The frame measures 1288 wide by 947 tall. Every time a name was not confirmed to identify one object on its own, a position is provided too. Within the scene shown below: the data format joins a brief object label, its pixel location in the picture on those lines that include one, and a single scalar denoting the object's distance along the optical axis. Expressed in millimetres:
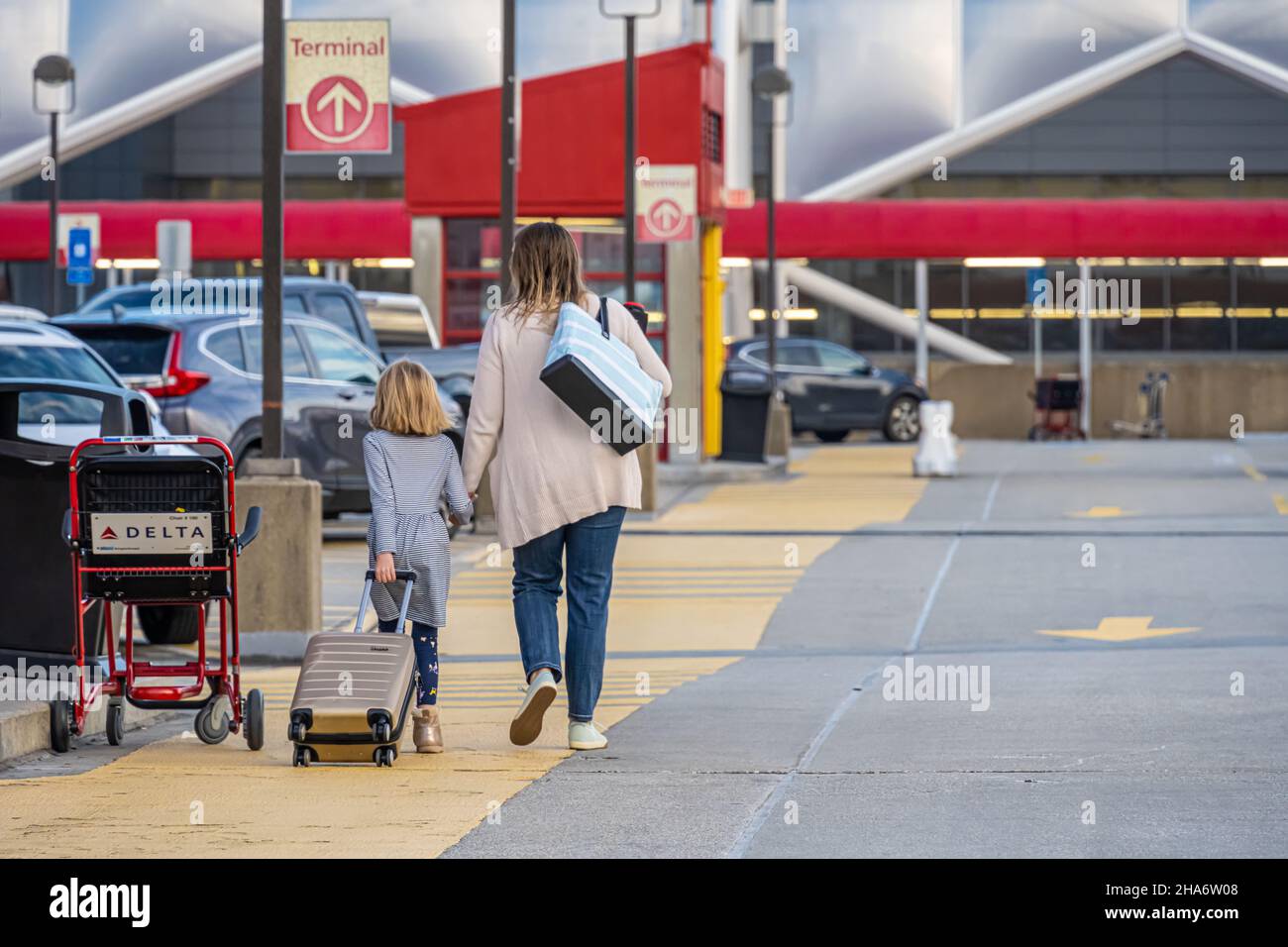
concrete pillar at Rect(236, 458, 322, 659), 11414
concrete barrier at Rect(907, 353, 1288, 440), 39750
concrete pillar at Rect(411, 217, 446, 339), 26672
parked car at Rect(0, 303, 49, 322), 16516
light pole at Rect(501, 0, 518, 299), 18609
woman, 8242
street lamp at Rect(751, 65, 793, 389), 30375
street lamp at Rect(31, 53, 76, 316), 29297
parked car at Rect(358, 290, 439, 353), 26125
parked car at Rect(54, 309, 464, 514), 16672
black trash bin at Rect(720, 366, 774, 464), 26562
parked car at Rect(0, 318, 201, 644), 13273
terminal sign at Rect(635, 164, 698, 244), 23891
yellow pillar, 28203
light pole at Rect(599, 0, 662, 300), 21859
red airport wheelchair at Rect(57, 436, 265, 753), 8453
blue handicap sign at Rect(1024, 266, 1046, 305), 36719
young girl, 8562
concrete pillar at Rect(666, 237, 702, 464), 26922
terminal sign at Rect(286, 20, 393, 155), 13547
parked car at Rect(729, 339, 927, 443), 35312
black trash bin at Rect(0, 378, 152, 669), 9836
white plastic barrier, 25703
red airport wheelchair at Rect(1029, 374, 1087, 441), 35719
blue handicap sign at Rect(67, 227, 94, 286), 28531
